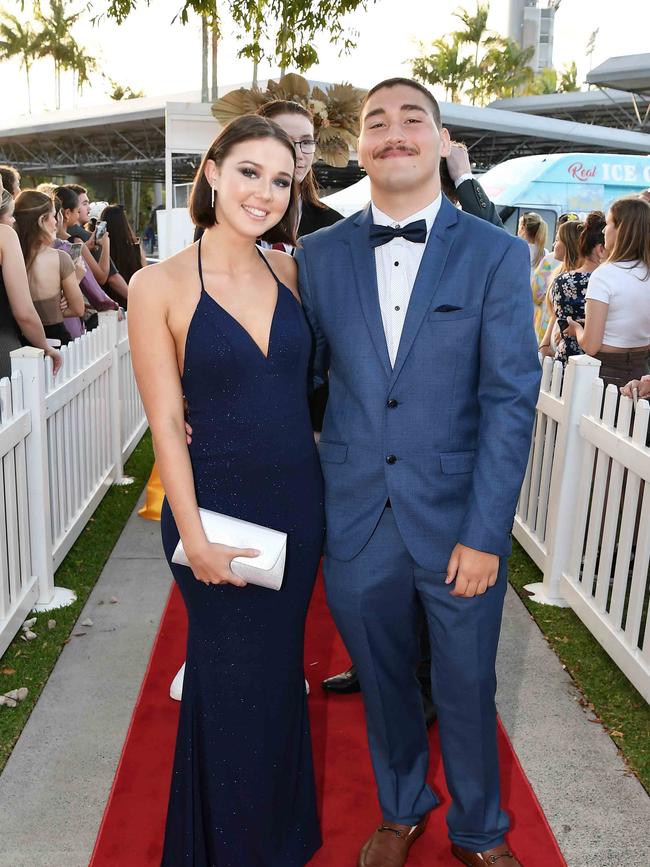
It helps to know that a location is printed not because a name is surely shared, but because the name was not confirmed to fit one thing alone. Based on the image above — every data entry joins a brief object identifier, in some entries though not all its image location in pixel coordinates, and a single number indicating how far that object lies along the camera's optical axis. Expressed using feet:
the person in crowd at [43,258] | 19.16
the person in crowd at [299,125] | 10.66
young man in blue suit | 7.68
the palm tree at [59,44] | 217.97
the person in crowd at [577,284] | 20.39
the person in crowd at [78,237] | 25.54
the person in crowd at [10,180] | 19.39
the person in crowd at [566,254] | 23.09
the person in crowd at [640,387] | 13.69
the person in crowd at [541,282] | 31.94
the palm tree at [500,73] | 212.02
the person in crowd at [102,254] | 27.20
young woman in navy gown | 7.48
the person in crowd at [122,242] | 30.01
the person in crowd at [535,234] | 32.86
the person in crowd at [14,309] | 16.55
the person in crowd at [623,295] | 17.13
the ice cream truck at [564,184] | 44.29
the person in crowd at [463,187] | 10.73
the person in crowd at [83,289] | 22.80
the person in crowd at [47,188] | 24.62
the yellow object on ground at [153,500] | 19.99
